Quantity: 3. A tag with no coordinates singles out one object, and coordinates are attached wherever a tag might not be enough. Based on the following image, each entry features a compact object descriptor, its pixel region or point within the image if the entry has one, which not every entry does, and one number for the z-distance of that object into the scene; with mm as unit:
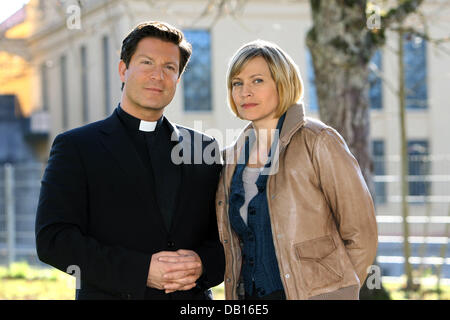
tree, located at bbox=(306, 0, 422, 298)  13867
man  6363
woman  6664
